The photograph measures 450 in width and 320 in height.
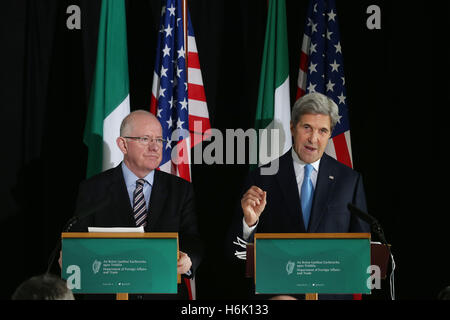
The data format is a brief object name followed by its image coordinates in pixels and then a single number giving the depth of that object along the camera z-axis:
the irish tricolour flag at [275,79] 4.78
